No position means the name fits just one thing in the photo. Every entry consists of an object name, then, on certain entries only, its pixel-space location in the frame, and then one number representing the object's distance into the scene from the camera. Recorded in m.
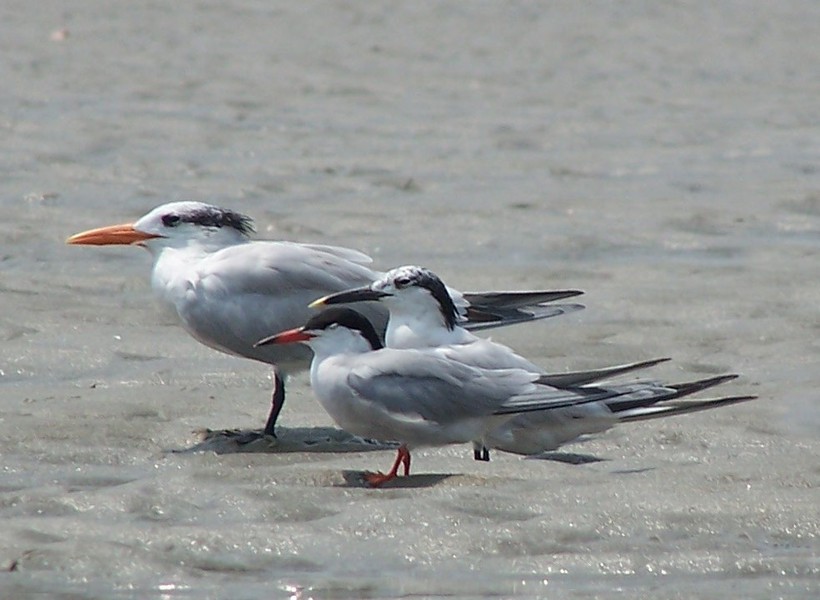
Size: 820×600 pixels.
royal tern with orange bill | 11.87
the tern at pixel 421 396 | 10.51
